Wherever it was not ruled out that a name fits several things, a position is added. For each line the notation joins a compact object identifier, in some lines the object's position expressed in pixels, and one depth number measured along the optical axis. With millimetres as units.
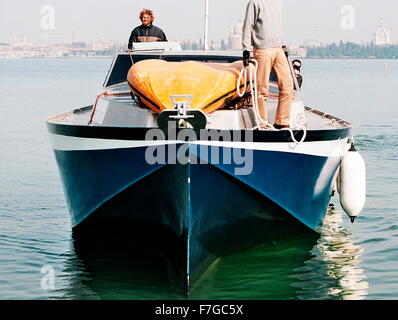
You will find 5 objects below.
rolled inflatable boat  9680
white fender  11312
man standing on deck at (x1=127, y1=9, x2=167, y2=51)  13203
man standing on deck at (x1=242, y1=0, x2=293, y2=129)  10109
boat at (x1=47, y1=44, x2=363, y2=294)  9031
